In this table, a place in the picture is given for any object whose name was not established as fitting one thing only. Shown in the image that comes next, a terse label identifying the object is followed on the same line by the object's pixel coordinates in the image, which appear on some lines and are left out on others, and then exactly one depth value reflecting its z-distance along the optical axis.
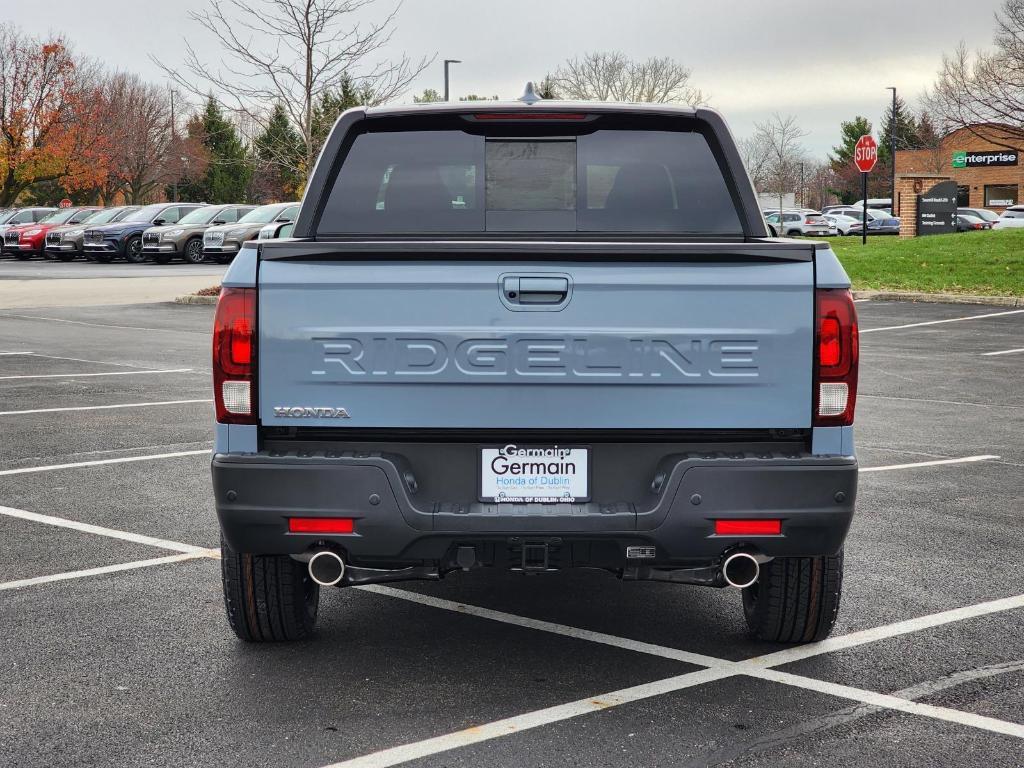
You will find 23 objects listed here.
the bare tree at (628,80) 72.88
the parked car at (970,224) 53.22
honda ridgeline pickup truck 4.16
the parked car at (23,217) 47.98
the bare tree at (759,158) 88.56
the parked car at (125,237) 41.16
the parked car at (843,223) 60.43
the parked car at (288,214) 34.69
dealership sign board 39.41
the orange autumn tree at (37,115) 59.44
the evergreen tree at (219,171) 85.69
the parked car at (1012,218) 52.81
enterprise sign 74.19
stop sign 34.47
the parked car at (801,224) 58.91
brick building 74.38
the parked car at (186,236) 39.34
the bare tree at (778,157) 86.88
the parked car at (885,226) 58.53
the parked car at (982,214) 55.75
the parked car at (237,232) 37.44
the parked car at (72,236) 43.03
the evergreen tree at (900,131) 98.44
